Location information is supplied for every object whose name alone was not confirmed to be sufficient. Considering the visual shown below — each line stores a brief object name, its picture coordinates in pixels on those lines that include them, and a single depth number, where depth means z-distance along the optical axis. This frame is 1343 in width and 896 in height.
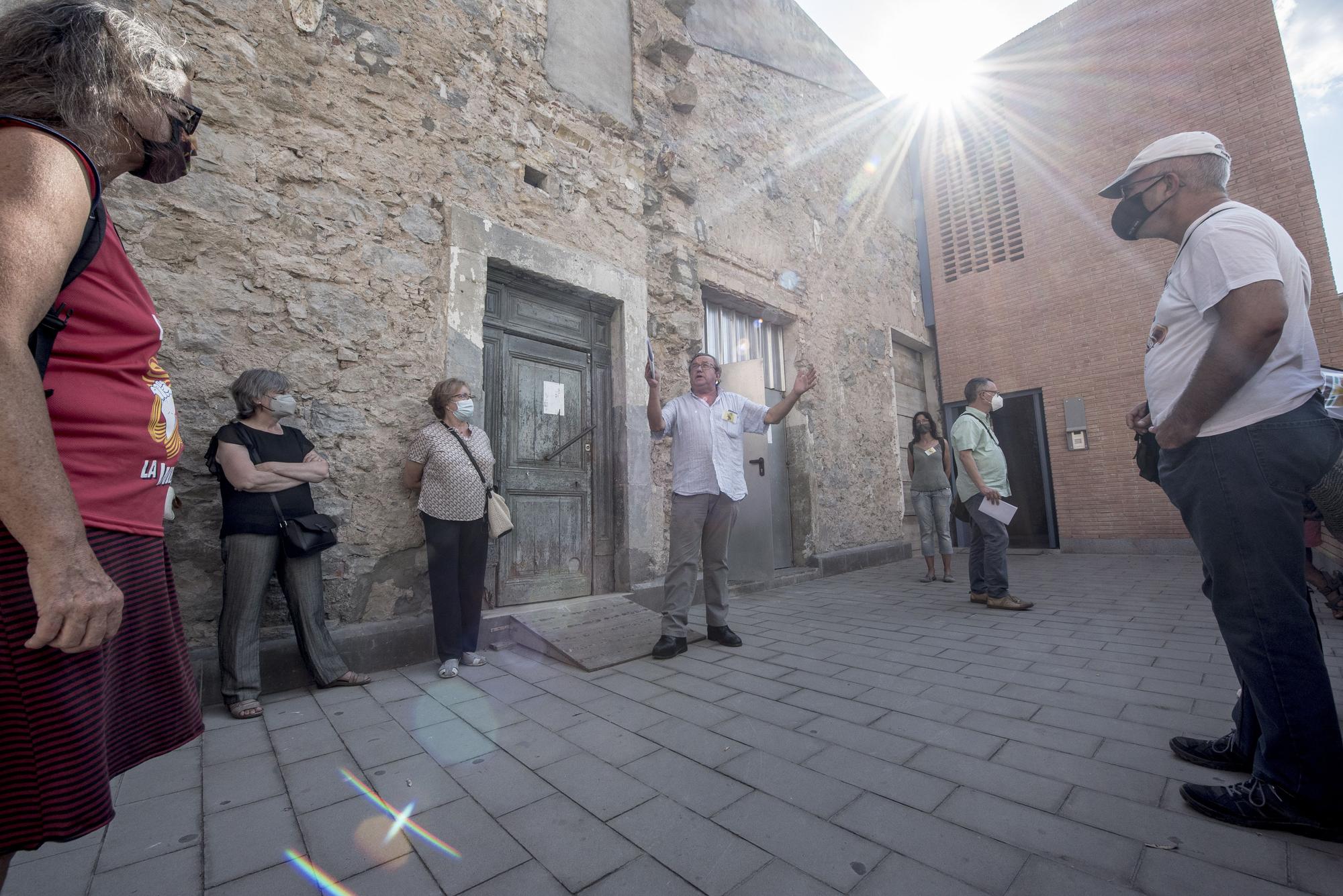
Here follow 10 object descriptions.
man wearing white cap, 1.45
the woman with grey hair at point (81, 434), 0.79
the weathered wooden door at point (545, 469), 4.10
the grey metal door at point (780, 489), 6.45
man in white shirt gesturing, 3.48
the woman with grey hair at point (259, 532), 2.64
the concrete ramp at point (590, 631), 3.22
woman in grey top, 6.01
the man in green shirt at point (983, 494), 4.39
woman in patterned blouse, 3.21
